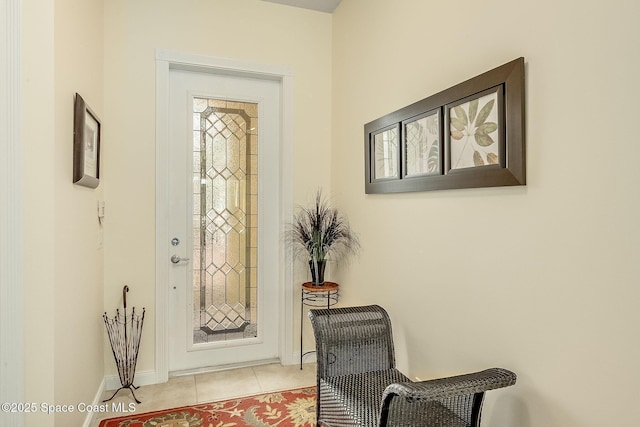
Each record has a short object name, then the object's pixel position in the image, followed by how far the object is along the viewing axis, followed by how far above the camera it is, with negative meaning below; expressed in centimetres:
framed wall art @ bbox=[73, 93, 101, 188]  194 +37
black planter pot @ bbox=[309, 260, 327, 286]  294 -43
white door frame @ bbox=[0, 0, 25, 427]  160 -3
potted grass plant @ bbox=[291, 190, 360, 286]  289 -16
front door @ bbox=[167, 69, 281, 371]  292 -3
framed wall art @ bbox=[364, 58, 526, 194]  146 +36
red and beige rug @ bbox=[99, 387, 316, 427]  225 -120
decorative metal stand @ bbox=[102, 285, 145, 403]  263 -86
